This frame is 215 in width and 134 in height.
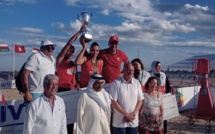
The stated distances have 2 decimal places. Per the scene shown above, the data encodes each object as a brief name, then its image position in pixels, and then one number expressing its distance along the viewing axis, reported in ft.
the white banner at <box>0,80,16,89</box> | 84.69
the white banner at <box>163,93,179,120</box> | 25.74
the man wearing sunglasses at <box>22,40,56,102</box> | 14.32
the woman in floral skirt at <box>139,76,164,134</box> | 16.90
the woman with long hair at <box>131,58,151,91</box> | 19.39
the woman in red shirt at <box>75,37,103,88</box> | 16.97
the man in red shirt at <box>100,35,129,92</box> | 18.20
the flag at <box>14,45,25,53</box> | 61.62
